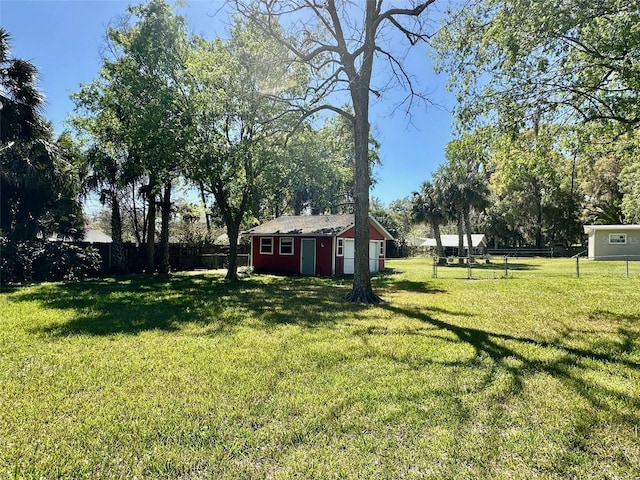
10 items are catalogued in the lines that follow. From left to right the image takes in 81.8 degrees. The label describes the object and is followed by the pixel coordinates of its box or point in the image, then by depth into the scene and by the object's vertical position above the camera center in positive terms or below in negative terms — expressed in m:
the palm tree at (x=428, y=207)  29.91 +3.40
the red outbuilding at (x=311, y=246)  18.72 +0.13
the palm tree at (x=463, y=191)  28.42 +4.38
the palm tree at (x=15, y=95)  11.27 +4.81
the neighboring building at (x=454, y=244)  41.38 +0.49
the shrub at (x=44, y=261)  13.32 -0.46
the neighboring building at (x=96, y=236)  28.65 +1.07
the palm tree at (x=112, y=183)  16.66 +3.03
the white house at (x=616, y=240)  27.16 +0.55
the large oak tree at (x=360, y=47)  10.38 +5.97
